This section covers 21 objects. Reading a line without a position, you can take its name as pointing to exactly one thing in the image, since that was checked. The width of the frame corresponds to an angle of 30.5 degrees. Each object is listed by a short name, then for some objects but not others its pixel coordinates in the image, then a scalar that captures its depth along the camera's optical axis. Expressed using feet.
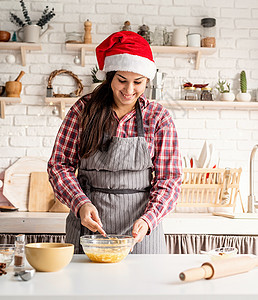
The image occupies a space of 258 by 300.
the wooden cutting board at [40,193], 10.96
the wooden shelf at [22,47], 11.33
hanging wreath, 11.57
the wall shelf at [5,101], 11.18
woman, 6.40
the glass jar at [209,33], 11.66
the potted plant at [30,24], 11.32
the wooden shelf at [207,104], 11.53
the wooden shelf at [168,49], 11.47
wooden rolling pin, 3.98
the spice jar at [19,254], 4.58
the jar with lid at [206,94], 11.62
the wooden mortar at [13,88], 11.27
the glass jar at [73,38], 11.51
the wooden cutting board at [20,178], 11.14
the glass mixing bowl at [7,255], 4.70
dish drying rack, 10.47
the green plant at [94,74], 11.49
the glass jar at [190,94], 11.66
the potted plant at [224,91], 11.55
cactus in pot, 11.63
